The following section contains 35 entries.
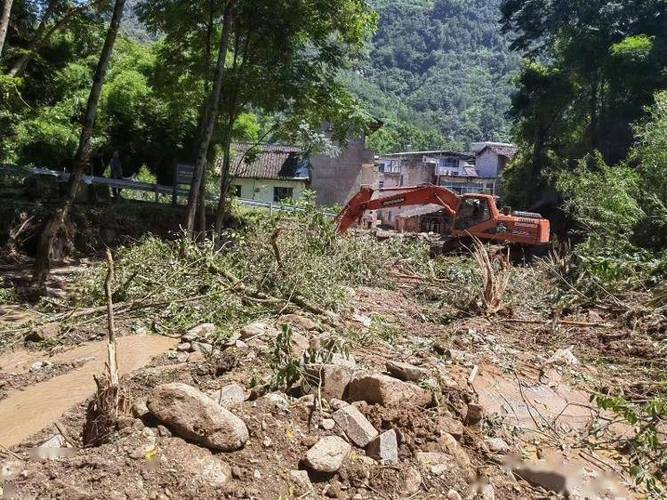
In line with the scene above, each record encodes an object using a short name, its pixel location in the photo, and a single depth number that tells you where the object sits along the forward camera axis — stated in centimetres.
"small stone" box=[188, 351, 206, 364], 530
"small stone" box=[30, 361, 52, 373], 552
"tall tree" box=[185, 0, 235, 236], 1162
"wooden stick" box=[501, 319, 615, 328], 829
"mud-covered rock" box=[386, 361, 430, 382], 478
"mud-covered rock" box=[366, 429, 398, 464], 373
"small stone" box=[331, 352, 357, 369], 475
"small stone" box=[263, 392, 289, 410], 400
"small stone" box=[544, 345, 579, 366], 686
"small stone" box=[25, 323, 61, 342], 612
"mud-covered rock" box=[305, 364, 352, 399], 433
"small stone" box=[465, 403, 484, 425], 465
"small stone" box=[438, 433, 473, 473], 392
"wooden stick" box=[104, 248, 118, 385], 362
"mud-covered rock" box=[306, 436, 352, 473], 351
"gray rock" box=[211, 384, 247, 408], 416
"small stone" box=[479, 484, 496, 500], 366
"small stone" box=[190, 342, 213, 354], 562
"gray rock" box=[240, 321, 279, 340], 575
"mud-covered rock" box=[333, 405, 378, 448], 384
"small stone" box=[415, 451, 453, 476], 377
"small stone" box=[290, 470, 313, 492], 338
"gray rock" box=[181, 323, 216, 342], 601
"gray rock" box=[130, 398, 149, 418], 364
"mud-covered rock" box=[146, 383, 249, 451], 342
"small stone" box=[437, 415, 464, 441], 420
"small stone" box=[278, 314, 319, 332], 633
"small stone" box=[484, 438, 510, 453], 435
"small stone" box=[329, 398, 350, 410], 411
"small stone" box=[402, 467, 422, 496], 355
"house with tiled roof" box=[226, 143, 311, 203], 3391
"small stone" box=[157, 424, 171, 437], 343
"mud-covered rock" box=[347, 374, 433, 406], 420
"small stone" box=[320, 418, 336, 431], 390
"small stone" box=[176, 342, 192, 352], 572
